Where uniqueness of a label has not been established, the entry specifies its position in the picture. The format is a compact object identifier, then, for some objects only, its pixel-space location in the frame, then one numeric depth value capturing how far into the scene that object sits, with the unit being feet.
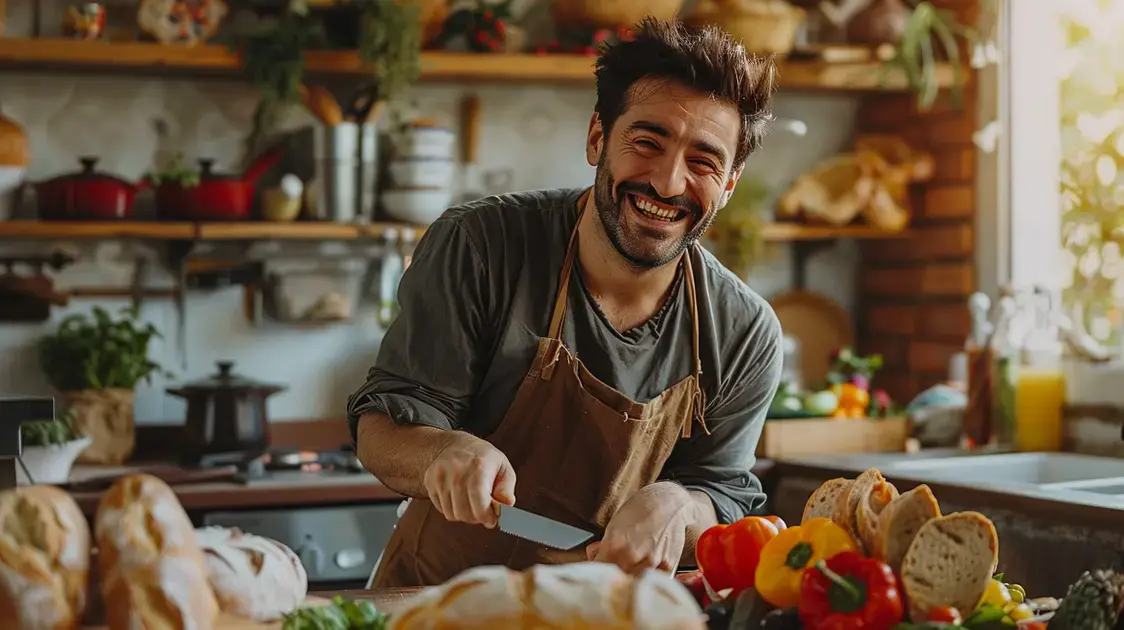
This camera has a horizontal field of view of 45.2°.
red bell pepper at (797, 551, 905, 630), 4.36
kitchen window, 12.45
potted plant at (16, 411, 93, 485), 10.34
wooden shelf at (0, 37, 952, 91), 11.72
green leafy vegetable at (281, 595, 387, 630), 4.08
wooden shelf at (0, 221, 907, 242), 11.82
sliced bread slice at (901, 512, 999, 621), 4.49
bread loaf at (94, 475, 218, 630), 3.90
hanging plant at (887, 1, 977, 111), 12.93
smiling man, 6.65
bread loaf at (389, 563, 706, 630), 3.67
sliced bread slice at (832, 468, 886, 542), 4.90
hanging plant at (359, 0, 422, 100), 12.11
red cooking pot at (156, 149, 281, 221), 12.16
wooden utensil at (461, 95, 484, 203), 13.37
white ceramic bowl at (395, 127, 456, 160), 12.53
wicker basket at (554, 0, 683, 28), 12.89
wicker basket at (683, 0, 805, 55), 13.03
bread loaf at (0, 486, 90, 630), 3.88
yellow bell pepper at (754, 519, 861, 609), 4.64
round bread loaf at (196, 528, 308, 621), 4.20
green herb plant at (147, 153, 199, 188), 12.14
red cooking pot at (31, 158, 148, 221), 11.88
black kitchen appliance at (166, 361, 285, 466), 11.62
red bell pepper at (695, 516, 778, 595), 5.00
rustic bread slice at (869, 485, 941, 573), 4.66
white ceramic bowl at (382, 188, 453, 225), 12.60
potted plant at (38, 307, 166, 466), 11.82
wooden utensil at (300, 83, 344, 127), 12.48
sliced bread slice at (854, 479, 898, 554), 4.77
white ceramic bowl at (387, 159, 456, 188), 12.57
